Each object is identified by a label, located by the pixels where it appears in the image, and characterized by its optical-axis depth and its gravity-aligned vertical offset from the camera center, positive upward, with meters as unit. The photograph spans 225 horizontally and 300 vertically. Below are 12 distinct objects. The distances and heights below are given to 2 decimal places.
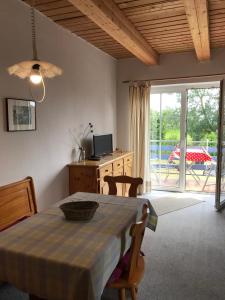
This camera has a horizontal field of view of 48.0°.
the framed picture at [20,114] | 2.46 +0.20
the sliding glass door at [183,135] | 4.93 -0.04
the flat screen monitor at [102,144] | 3.96 -0.18
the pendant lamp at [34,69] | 1.86 +0.49
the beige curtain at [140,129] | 4.88 +0.08
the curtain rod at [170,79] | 4.40 +1.01
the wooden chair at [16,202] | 2.29 -0.66
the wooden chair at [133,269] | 1.47 -0.86
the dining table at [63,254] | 1.25 -0.64
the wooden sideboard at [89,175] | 3.35 -0.56
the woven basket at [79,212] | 1.74 -0.55
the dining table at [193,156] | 5.14 -0.46
